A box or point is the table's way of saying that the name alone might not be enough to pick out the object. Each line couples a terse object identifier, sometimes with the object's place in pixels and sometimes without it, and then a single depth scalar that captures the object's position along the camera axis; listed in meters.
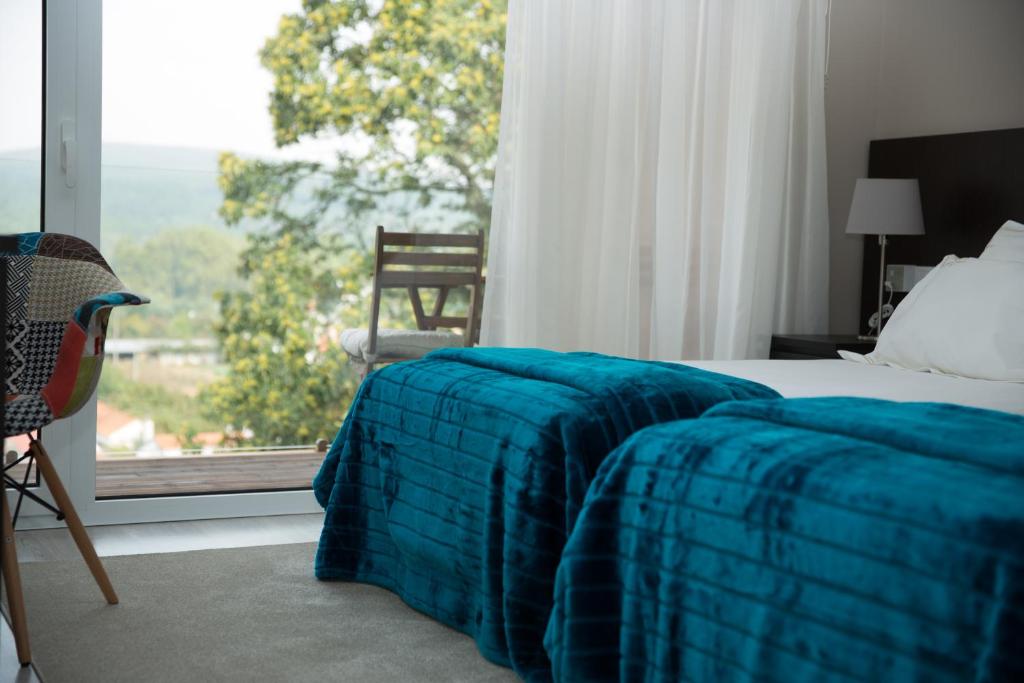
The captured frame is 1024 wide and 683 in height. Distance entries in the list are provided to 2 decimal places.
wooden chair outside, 4.04
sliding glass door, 3.60
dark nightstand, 4.18
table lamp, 4.24
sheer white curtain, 4.11
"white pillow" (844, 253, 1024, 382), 3.31
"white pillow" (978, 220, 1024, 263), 3.67
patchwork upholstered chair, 2.45
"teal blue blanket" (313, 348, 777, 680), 2.19
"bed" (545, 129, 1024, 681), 1.37
